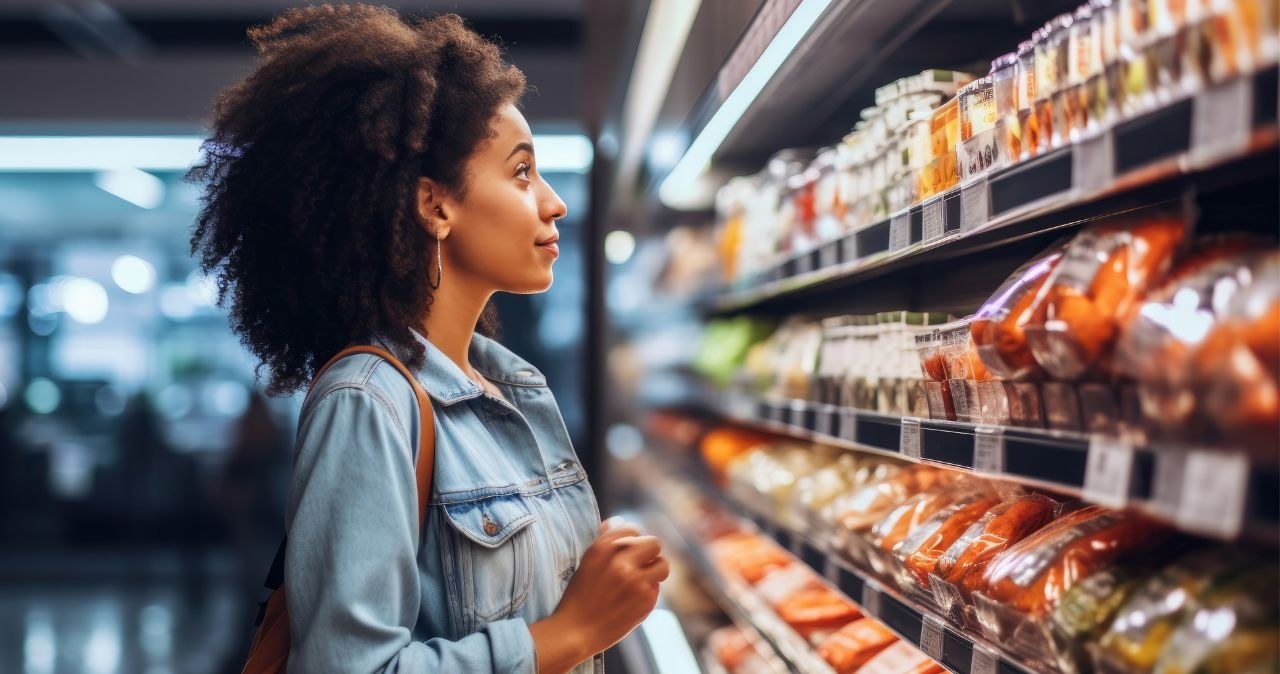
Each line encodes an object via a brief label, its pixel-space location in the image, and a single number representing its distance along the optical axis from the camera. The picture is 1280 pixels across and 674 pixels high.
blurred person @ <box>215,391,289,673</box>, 6.03
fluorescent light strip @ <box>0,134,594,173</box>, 6.45
